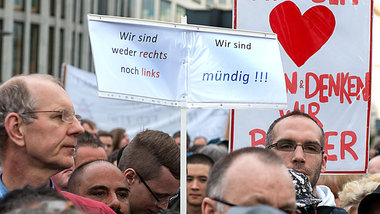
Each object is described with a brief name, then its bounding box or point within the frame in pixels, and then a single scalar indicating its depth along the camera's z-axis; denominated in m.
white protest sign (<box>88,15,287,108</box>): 5.97
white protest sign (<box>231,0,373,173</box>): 7.71
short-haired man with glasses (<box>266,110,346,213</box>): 6.25
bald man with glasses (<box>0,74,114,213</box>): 4.89
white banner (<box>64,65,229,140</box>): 19.13
